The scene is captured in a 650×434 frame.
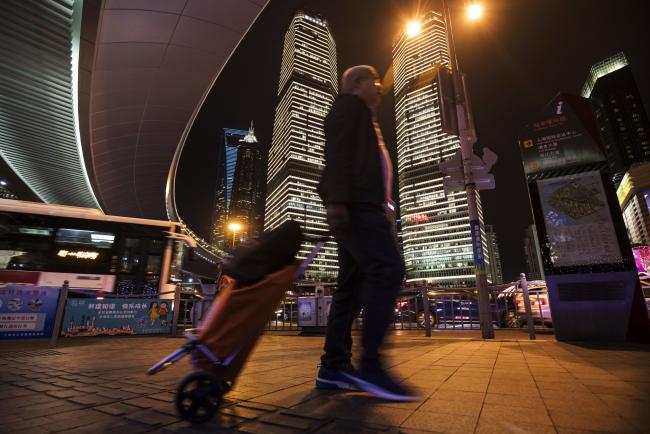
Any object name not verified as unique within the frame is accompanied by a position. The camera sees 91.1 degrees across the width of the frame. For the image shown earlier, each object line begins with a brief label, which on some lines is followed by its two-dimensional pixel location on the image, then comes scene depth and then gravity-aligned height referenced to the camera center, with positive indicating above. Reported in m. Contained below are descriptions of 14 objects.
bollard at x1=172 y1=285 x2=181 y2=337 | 8.86 +0.02
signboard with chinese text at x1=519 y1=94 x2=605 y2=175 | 5.64 +2.95
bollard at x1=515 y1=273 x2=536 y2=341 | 6.20 +0.03
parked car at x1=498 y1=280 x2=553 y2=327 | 8.91 +0.18
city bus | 9.45 +1.92
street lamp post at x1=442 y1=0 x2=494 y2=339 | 6.47 +2.56
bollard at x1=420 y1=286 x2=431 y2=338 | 7.23 -0.04
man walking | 1.77 +0.41
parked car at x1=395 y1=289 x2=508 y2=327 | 8.64 +0.03
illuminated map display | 5.15 +1.38
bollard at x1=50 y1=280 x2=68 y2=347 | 6.44 -0.04
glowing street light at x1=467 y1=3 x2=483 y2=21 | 8.87 +8.03
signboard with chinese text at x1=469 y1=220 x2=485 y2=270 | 7.24 +1.43
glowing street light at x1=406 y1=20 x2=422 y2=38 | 9.86 +8.45
